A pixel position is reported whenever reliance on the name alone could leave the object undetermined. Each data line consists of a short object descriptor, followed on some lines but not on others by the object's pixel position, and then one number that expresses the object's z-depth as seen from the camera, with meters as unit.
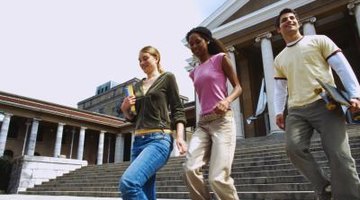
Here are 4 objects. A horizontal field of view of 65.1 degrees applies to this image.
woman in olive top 2.03
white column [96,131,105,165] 31.17
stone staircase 5.50
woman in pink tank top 2.31
